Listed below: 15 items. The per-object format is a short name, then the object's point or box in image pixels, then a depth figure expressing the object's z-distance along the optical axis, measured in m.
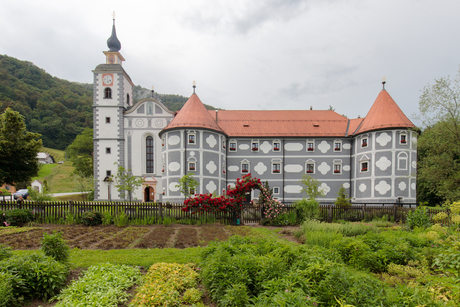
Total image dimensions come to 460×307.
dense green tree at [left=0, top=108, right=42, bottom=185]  26.88
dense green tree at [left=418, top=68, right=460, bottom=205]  18.48
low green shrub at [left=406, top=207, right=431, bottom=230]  11.06
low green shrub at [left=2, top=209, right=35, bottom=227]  13.77
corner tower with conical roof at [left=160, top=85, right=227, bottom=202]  28.86
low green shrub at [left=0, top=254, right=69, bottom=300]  4.54
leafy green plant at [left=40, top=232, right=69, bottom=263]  5.75
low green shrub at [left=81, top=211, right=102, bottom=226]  14.02
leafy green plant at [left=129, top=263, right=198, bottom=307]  4.48
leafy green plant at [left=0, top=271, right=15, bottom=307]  4.06
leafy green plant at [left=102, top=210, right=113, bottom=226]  14.29
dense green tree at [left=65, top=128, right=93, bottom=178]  55.75
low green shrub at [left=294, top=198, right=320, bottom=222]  16.03
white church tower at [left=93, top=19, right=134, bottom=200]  33.44
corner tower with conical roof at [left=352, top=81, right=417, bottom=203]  27.75
